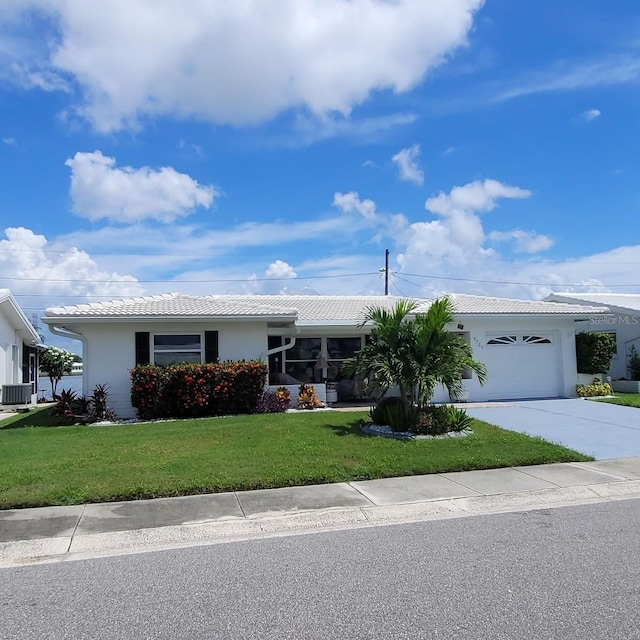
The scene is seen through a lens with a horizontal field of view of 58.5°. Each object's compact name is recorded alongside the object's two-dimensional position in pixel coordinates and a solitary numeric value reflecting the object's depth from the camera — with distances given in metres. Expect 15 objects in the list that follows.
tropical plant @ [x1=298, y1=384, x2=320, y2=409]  16.19
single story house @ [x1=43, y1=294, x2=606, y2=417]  15.39
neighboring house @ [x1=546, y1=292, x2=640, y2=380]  22.87
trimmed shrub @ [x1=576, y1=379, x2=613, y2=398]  18.66
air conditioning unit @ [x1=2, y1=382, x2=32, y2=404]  21.20
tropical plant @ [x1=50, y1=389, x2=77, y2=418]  14.88
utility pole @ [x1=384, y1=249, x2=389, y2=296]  43.91
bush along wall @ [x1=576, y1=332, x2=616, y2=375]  19.11
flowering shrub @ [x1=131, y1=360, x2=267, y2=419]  14.63
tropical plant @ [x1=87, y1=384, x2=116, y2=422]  14.70
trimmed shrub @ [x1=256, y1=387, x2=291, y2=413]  15.45
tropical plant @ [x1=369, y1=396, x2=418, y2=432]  11.37
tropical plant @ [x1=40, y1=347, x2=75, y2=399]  31.22
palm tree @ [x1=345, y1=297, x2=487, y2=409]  11.55
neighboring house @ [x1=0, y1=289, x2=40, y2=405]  21.44
